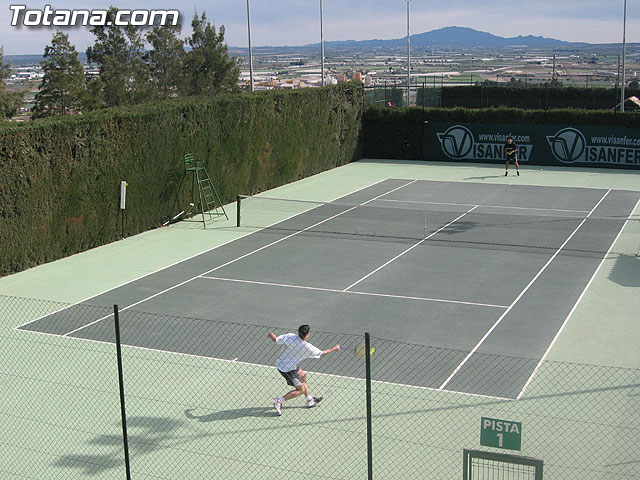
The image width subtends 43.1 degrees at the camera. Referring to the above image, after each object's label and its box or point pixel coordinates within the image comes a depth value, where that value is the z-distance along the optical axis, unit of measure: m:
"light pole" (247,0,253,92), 36.03
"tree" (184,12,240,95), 54.50
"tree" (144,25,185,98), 53.50
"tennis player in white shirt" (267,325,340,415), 11.31
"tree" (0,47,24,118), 43.59
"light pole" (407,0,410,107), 47.11
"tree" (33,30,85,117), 43.34
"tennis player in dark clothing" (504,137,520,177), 31.53
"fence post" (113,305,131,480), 8.89
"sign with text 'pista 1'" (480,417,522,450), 7.76
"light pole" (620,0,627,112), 42.08
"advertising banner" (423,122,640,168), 33.66
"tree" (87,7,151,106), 47.88
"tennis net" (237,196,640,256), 21.61
